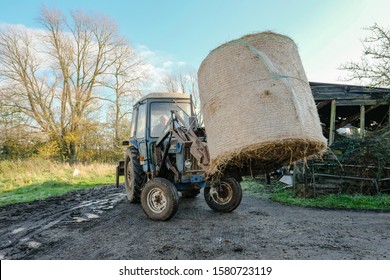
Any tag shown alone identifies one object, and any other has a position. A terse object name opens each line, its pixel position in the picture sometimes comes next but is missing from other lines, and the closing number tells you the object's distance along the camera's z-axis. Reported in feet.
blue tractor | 17.20
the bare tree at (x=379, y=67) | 36.06
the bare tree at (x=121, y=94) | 82.69
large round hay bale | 11.30
